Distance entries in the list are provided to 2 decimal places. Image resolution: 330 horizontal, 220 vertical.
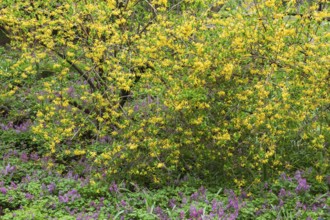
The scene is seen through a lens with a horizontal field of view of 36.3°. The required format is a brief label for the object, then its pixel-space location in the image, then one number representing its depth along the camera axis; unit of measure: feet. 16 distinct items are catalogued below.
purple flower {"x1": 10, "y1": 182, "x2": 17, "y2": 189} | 17.12
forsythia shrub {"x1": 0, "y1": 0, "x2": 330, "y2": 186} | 16.08
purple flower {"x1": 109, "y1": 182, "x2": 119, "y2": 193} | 17.05
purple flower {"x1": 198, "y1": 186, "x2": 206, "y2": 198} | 16.72
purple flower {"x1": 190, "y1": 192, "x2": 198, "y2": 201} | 16.39
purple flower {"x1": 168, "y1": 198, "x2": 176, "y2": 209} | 16.03
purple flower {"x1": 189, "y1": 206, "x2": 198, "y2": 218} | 14.64
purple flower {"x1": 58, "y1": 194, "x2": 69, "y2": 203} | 16.01
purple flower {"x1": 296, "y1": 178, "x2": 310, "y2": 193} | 16.55
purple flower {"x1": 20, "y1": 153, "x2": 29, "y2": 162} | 20.12
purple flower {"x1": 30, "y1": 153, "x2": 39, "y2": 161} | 20.48
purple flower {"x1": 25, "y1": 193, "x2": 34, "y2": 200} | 16.24
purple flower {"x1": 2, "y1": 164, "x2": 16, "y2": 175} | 18.25
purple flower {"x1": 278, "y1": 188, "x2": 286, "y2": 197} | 16.27
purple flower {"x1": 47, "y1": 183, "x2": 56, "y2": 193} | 16.93
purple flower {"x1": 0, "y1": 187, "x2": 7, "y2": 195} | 16.62
